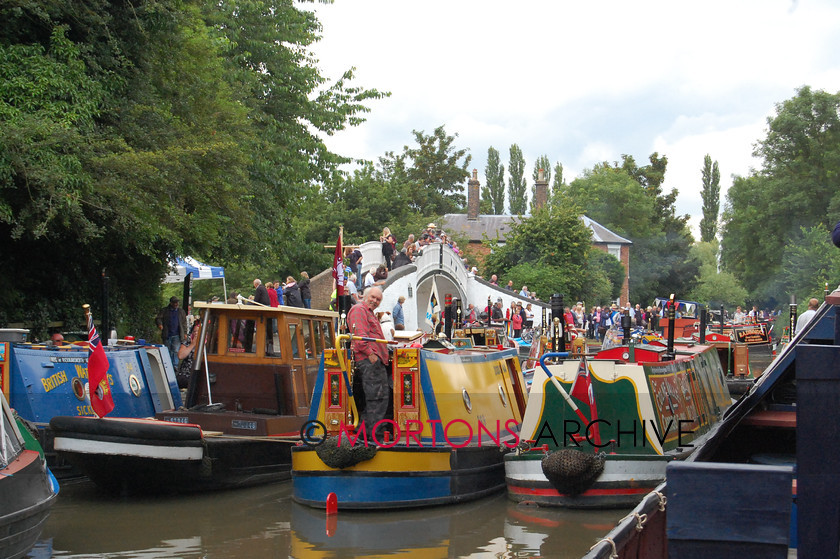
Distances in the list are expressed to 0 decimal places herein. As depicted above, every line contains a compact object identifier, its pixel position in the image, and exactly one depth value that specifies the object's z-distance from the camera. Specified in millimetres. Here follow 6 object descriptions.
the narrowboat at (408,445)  10211
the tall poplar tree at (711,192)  99125
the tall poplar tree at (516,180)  84500
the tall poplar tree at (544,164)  85625
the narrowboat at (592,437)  10250
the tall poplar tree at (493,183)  84125
